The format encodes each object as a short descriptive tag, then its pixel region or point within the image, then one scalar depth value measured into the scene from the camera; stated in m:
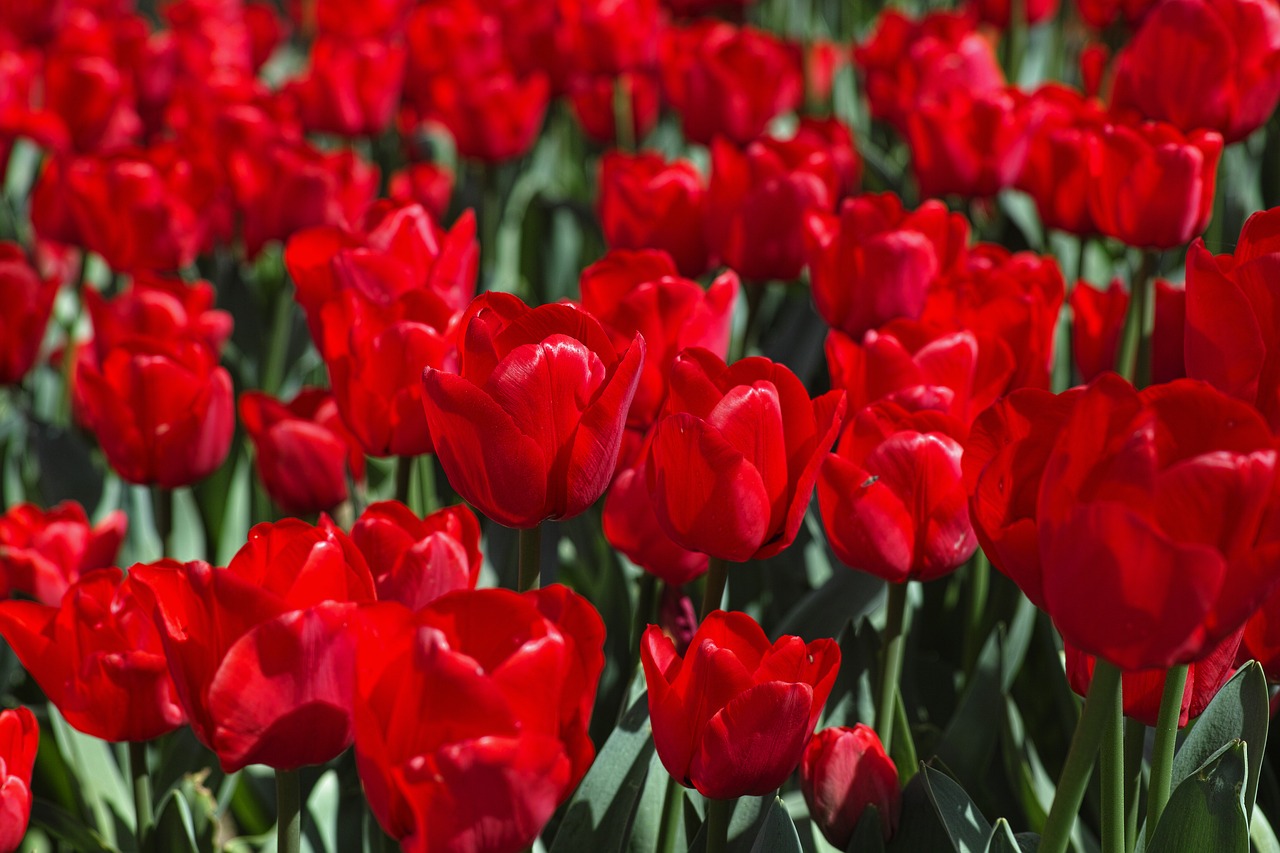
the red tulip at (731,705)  1.34
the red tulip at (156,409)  1.60
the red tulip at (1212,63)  1.74
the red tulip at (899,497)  1.41
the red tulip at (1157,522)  1.25
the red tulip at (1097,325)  1.66
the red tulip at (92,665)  1.43
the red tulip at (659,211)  1.79
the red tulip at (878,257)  1.61
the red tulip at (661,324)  1.51
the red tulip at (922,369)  1.48
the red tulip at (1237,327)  1.34
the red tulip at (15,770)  1.37
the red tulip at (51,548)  1.60
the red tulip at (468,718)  1.26
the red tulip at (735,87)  2.44
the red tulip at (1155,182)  1.66
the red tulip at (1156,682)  1.38
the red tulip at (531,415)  1.35
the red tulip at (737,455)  1.37
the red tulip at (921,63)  2.31
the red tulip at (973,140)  1.98
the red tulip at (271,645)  1.30
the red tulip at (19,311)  1.86
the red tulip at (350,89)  2.69
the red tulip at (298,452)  1.63
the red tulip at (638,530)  1.47
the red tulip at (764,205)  1.74
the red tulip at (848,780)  1.43
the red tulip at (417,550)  1.35
